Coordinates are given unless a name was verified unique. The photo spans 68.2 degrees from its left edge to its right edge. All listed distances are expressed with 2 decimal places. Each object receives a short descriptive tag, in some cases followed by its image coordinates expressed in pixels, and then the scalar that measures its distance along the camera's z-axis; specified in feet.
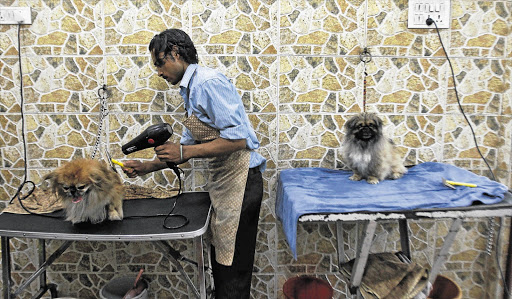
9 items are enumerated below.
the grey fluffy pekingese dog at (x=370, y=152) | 7.44
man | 6.46
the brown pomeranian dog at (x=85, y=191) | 6.24
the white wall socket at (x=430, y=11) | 8.29
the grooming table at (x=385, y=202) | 6.12
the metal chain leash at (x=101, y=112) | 8.47
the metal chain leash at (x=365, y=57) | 8.43
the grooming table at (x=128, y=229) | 6.13
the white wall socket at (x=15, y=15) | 8.16
